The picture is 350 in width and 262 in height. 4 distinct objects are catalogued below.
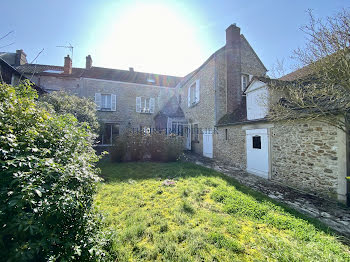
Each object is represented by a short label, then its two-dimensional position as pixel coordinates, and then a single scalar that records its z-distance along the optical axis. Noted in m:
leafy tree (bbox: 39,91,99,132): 8.87
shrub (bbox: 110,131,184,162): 9.10
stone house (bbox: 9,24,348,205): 4.80
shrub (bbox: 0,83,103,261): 1.32
